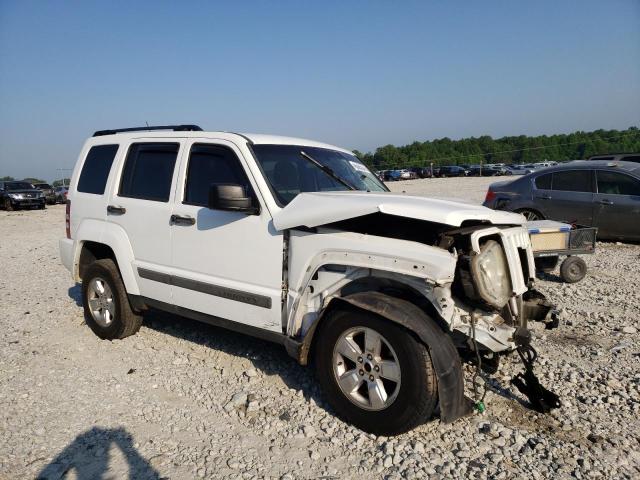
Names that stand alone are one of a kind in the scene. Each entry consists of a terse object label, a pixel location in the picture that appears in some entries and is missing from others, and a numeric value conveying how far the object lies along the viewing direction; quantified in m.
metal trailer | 6.40
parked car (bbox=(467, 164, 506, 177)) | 48.99
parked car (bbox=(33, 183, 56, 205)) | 30.61
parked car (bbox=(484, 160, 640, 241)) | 8.77
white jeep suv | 2.95
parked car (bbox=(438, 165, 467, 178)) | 50.84
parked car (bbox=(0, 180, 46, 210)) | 25.17
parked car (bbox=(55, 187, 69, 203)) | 32.72
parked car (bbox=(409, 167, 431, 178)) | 53.05
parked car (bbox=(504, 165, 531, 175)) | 47.44
